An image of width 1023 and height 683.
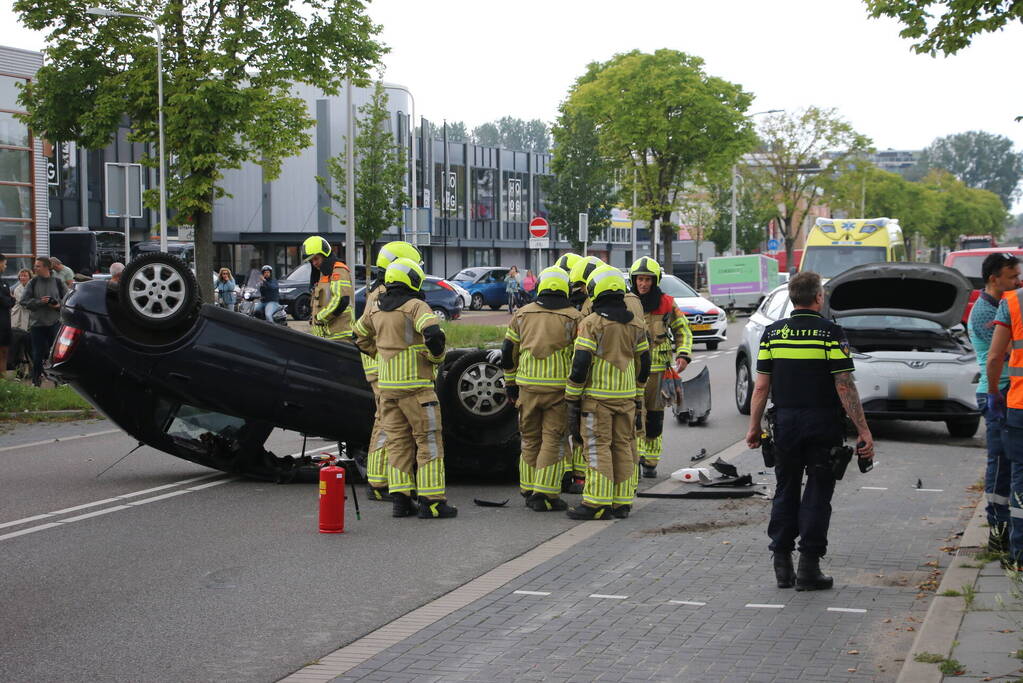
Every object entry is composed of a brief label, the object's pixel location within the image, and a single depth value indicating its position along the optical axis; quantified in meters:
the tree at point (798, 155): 65.19
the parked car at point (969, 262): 28.28
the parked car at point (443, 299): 37.59
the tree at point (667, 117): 45.16
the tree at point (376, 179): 41.12
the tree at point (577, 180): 48.84
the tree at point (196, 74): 26.12
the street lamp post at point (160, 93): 25.30
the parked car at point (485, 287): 48.41
